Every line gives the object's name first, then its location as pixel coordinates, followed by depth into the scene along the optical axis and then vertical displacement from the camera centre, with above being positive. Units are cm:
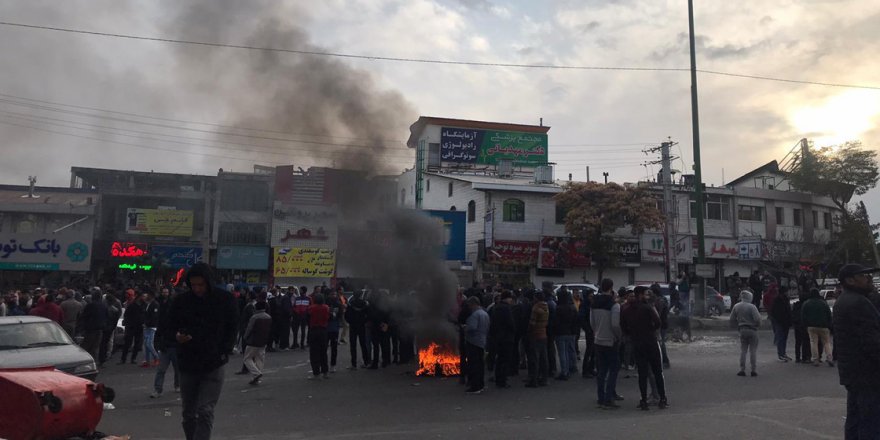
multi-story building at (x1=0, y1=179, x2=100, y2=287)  3419 +222
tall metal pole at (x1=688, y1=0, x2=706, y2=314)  1977 +483
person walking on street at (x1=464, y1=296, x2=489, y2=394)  998 -95
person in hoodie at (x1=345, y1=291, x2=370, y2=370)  1273 -64
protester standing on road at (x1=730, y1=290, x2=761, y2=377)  1115 -58
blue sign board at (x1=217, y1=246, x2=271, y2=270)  3844 +168
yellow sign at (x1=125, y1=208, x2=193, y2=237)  3741 +371
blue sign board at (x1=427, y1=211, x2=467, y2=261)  2983 +303
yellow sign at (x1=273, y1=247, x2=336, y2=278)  3431 +125
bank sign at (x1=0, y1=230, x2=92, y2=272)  3394 +169
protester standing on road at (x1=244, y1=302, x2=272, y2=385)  1109 -93
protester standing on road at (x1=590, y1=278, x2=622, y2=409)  865 -81
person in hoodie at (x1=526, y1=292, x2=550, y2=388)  1046 -89
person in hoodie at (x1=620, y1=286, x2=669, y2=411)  844 -67
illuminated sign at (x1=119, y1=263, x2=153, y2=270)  3676 +94
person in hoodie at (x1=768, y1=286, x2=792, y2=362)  1312 -60
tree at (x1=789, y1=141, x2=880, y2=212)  3919 +776
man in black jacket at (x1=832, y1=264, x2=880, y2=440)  481 -46
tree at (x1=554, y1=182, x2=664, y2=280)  3150 +396
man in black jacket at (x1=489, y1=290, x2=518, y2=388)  1039 -77
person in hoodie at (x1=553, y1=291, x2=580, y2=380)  1088 -75
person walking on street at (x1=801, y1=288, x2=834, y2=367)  1202 -57
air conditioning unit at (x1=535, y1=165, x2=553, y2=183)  3690 +691
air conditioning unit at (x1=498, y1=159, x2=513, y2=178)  3906 +772
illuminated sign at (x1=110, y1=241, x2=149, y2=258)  3659 +192
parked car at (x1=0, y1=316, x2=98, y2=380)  887 -100
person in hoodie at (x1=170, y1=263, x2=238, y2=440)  512 -49
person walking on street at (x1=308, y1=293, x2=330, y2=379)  1167 -92
